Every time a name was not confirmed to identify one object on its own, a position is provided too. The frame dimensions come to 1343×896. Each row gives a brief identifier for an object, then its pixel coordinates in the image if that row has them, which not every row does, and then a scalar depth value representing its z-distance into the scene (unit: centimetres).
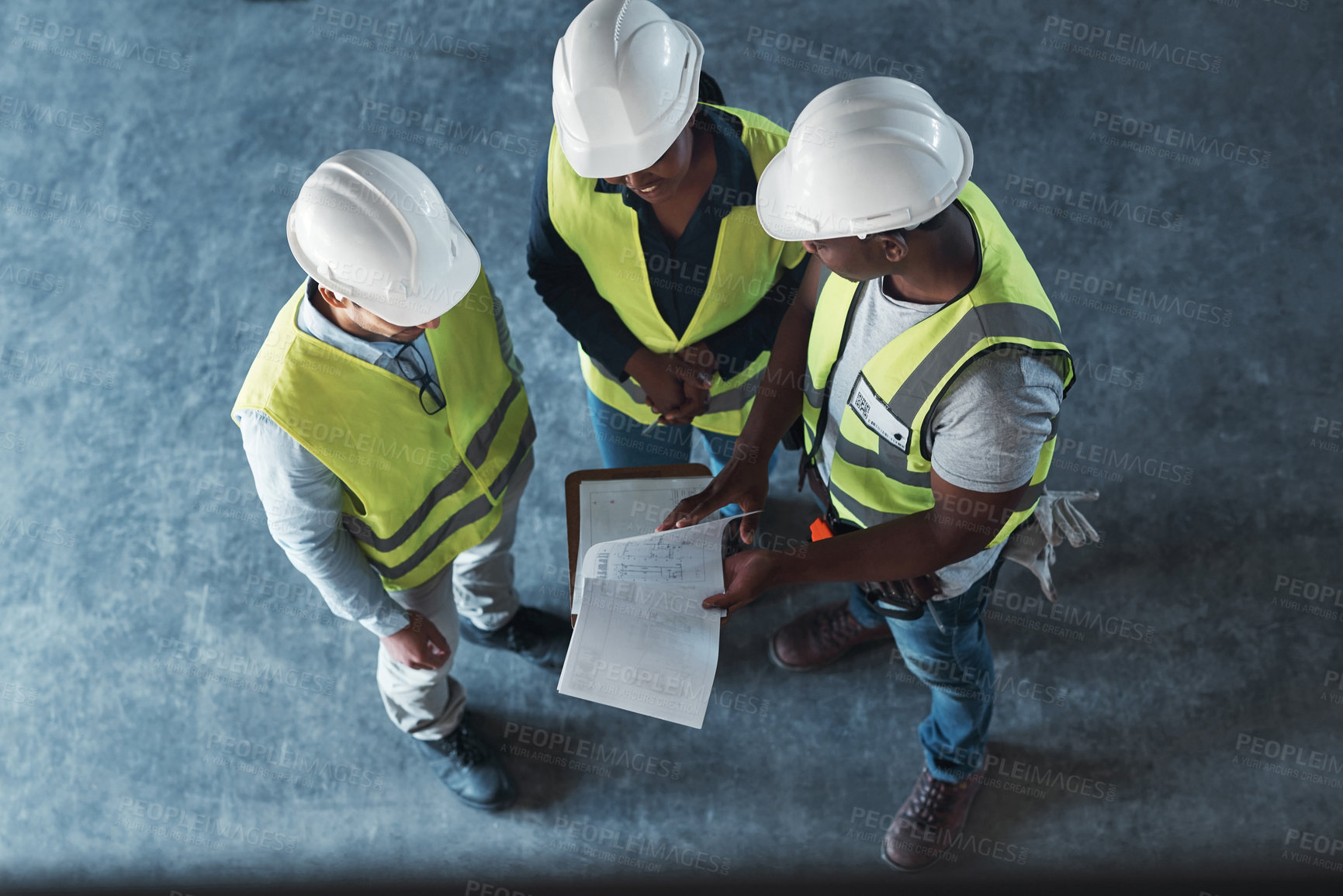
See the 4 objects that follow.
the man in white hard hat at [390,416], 169
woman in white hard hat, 179
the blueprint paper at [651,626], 177
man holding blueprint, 154
